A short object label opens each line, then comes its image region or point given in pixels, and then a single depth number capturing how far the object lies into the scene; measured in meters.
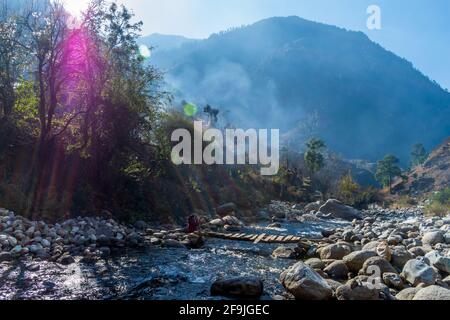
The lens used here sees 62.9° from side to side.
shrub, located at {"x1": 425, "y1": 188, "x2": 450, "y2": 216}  25.88
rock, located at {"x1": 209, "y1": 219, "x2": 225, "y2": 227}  20.30
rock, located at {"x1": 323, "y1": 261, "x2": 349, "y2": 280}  10.04
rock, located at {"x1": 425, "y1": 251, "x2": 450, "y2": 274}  9.63
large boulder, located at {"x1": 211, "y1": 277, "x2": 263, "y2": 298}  7.97
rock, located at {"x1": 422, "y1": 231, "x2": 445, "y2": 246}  13.77
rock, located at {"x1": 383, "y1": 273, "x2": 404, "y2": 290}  8.68
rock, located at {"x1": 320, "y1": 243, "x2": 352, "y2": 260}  11.93
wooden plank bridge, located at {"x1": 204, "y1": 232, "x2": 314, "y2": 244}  16.23
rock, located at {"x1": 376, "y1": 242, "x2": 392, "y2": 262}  10.86
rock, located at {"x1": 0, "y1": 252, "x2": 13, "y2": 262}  9.87
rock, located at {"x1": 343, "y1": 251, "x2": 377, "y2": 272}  10.38
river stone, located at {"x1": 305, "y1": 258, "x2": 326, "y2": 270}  10.66
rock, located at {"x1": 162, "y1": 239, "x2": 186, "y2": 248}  13.73
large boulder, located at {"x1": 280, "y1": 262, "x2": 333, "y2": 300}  7.79
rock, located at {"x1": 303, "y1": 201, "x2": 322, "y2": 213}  37.62
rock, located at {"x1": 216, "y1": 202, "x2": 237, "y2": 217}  25.83
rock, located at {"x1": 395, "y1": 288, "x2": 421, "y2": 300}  7.69
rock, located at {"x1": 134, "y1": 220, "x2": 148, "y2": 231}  17.33
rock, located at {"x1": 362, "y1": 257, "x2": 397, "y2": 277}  9.61
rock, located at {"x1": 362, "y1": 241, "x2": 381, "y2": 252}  12.70
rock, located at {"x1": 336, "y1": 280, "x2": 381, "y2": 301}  7.46
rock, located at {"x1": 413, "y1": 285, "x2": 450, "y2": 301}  6.78
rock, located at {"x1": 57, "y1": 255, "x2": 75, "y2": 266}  10.14
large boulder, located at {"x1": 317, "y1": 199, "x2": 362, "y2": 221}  32.94
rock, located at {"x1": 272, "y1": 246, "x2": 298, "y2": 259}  12.96
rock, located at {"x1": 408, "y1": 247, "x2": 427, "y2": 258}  12.07
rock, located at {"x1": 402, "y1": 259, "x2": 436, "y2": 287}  8.70
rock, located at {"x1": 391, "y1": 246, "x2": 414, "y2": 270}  10.82
